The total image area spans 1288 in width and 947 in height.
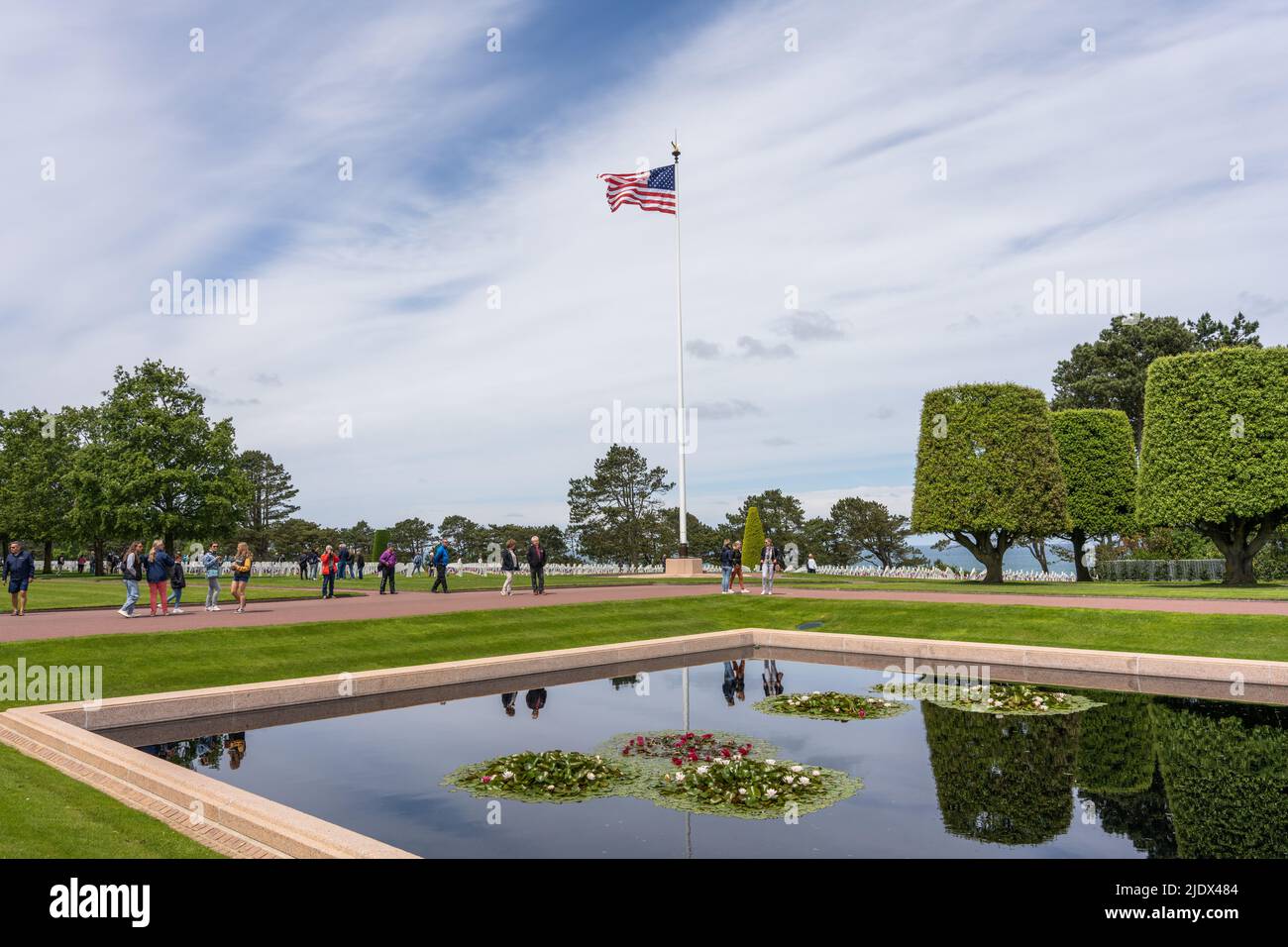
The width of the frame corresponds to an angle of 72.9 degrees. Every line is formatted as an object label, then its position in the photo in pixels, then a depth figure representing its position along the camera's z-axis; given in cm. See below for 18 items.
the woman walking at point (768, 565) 2875
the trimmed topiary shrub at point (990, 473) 3969
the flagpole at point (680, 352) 4412
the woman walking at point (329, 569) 2872
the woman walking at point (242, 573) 2355
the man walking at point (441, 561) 3247
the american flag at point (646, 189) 3772
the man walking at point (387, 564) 3212
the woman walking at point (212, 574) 2403
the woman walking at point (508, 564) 2945
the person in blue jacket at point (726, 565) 3011
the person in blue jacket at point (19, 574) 2238
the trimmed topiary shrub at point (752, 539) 4953
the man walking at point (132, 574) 2202
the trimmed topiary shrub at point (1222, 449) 3356
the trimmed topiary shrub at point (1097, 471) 4538
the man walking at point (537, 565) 2962
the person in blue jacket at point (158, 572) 2256
